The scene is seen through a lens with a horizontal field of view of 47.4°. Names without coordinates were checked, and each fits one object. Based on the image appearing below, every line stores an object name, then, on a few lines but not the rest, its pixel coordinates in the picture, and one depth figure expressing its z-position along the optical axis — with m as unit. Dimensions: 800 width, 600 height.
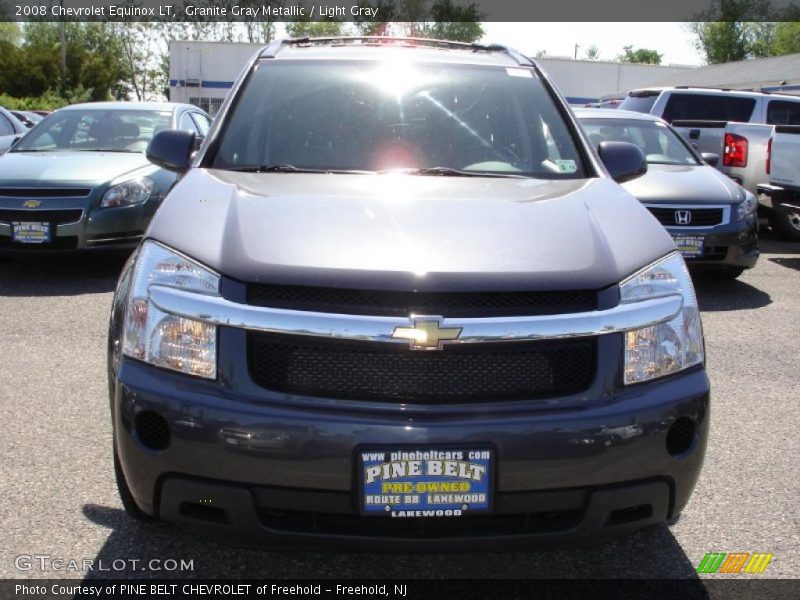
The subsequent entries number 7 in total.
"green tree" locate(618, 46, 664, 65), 107.47
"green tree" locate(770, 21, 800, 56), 71.81
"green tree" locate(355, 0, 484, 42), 63.28
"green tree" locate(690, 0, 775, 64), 77.88
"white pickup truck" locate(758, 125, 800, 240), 9.33
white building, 40.31
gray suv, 2.35
